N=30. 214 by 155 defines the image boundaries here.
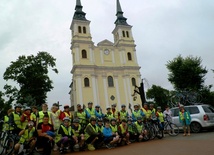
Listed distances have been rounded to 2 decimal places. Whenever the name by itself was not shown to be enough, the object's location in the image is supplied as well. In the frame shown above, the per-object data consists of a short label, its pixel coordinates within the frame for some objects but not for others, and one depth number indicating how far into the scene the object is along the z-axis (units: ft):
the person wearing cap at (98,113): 29.99
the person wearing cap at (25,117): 22.45
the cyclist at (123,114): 32.44
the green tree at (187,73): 75.56
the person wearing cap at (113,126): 27.33
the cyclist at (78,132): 24.89
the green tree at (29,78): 82.17
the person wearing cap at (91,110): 29.58
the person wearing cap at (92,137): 25.21
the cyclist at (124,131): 27.22
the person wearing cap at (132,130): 29.27
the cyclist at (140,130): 29.19
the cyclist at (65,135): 23.06
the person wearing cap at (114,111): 32.83
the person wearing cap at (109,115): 30.82
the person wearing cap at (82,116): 28.74
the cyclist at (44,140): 20.86
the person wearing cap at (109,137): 25.34
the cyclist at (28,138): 20.89
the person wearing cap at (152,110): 32.04
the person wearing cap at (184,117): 31.19
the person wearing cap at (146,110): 31.88
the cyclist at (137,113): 31.64
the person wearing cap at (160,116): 32.50
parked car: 32.26
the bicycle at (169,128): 32.27
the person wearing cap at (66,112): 26.71
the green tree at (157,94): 171.83
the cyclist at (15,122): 22.36
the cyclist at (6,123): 22.77
